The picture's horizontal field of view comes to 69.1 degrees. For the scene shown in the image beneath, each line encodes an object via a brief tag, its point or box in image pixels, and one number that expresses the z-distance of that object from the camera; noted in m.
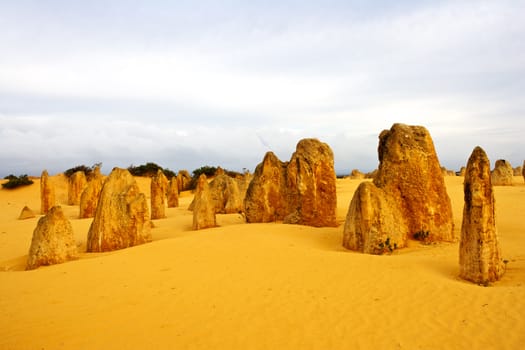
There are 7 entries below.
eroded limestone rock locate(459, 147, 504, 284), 6.09
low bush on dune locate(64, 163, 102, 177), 35.94
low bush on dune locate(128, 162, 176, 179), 40.78
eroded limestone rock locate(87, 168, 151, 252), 10.02
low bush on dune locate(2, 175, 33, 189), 31.72
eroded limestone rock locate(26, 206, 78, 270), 8.59
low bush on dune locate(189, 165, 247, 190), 39.56
